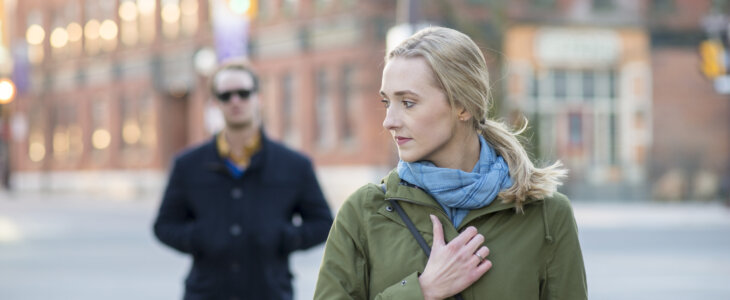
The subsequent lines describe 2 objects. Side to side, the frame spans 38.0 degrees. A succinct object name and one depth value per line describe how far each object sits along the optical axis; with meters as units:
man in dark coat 5.00
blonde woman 2.70
